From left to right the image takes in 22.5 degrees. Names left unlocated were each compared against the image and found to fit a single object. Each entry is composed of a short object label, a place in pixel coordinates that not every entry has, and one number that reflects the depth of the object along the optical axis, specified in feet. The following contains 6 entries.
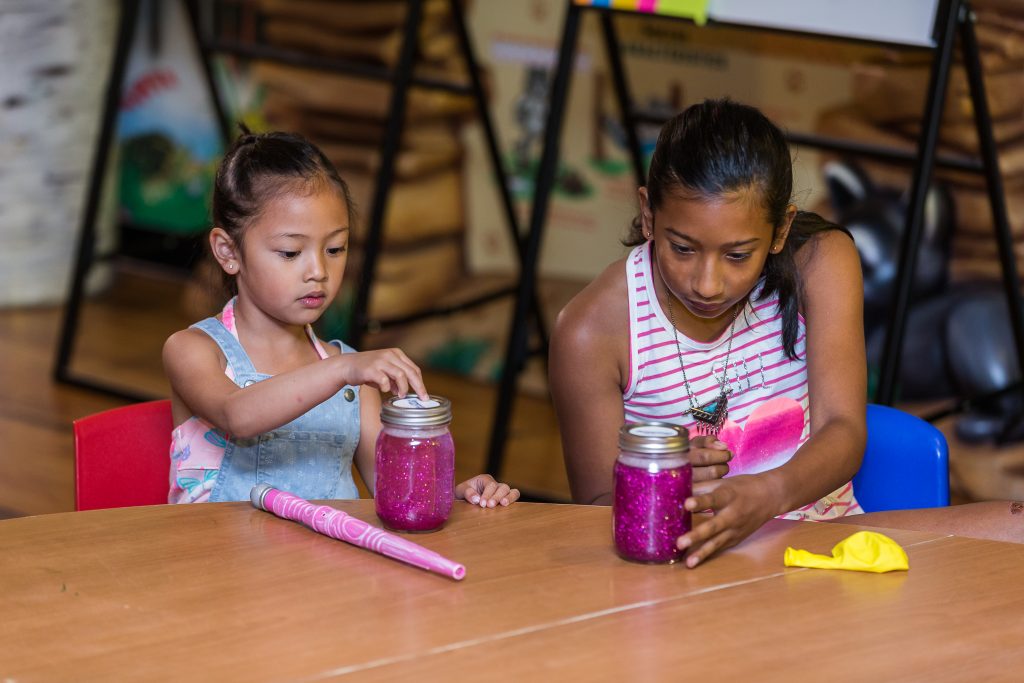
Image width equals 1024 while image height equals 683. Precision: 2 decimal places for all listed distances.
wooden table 7.27
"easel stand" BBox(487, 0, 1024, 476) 11.79
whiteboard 11.85
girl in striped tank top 8.88
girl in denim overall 9.16
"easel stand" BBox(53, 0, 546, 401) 15.16
